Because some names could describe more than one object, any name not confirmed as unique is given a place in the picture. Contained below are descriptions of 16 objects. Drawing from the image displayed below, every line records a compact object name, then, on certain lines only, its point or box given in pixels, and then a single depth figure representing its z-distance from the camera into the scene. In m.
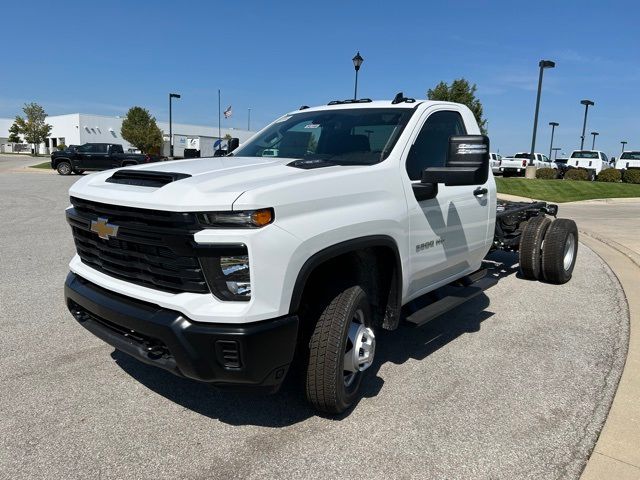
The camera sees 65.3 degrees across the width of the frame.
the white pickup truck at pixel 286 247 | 2.43
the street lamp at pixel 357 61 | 18.84
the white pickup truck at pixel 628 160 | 30.27
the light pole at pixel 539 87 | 23.06
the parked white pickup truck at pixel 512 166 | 29.00
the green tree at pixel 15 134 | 78.26
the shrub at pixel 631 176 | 25.73
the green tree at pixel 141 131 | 58.69
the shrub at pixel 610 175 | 26.06
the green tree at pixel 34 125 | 71.00
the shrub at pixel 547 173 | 26.44
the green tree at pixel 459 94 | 25.24
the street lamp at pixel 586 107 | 40.78
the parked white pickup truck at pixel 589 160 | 30.73
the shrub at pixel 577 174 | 26.40
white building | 79.50
